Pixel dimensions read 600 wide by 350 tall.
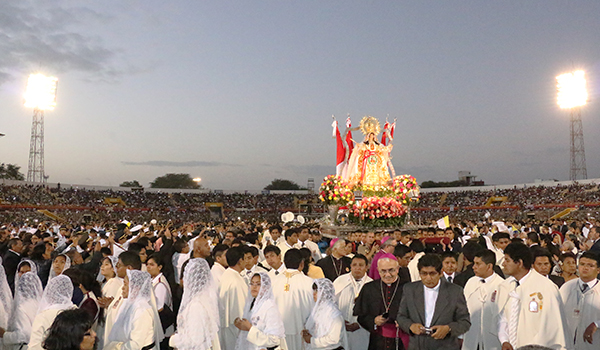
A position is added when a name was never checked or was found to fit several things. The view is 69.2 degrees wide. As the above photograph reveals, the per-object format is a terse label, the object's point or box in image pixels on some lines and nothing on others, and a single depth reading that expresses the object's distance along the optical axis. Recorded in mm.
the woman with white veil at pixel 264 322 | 4430
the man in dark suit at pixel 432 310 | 4289
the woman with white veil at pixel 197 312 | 4387
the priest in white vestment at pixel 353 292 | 5758
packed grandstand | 40094
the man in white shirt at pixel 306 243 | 10562
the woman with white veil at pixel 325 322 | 4465
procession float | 16453
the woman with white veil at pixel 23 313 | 4984
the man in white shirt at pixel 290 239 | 10383
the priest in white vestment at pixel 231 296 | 5566
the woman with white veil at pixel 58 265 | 6203
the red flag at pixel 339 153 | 20359
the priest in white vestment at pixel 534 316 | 4648
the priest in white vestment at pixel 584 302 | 5191
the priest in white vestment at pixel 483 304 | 5500
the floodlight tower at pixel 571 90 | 40250
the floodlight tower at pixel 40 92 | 39938
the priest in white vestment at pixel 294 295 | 5227
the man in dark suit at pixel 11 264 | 6883
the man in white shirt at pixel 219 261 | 6262
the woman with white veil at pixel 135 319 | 4305
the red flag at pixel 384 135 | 20983
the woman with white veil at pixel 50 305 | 4109
